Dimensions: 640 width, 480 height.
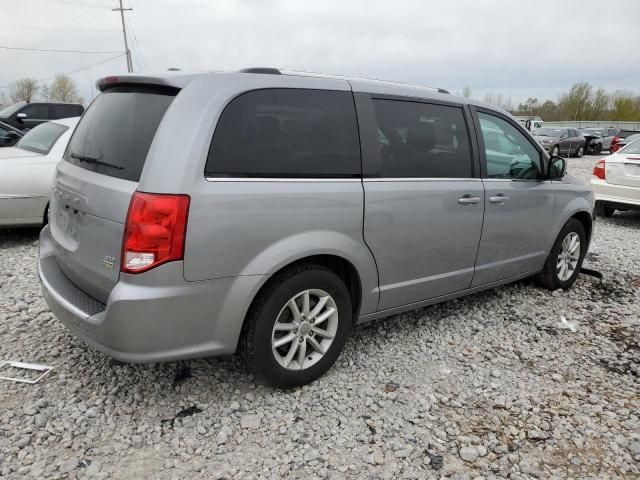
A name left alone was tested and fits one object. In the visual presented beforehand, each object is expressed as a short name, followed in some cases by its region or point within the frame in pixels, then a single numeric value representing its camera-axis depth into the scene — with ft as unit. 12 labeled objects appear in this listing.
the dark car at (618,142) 68.74
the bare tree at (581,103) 222.48
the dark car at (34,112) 44.93
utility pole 123.26
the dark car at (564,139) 78.01
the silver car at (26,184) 18.54
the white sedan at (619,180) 27.43
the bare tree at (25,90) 194.29
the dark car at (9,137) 27.27
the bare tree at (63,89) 226.17
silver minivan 8.14
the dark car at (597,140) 91.56
